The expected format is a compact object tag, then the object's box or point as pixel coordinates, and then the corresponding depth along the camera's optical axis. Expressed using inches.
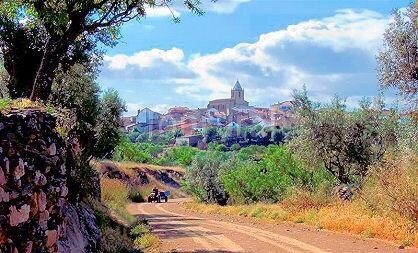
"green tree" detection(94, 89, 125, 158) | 1434.5
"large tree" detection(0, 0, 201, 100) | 708.0
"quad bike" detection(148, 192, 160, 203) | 2784.7
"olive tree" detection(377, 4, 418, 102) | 812.0
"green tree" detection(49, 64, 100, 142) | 1096.8
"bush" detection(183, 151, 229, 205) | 2390.5
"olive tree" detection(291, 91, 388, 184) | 1326.3
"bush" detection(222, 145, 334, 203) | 1585.9
